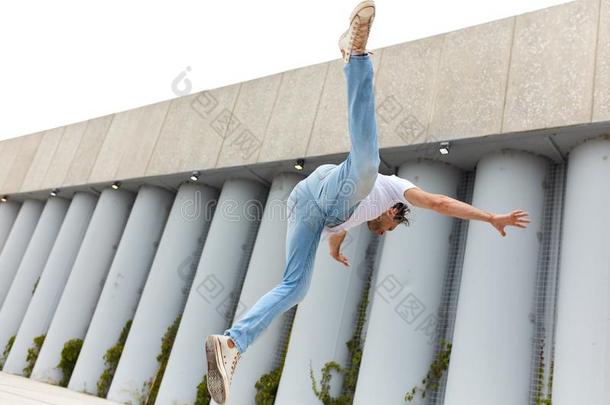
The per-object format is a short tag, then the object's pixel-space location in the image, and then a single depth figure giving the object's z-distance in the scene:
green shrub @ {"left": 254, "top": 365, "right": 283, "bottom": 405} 6.43
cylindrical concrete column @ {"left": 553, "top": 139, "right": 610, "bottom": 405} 4.46
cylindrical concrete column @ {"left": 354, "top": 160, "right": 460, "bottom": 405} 5.52
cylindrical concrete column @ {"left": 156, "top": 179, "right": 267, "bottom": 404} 7.25
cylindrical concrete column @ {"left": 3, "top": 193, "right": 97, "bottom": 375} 9.43
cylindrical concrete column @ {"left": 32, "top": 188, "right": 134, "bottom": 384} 8.79
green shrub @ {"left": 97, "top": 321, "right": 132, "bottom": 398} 8.18
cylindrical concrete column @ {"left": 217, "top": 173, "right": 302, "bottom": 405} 6.62
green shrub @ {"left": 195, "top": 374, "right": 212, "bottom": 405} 7.01
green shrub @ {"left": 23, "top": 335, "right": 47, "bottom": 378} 9.14
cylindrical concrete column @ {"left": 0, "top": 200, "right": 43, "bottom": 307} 11.22
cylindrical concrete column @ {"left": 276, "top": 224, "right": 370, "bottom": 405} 6.08
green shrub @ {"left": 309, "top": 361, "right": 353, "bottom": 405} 5.90
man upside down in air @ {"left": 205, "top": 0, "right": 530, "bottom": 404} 2.49
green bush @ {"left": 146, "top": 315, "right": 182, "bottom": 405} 7.59
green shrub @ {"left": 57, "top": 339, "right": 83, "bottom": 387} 8.69
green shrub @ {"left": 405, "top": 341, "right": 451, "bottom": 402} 5.47
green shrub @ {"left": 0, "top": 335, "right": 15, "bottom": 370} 9.89
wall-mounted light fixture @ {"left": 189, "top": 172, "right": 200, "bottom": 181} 8.31
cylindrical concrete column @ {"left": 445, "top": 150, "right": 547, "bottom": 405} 4.96
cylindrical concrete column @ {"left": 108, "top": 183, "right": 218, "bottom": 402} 7.74
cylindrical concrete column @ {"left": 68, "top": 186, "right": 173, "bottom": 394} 8.30
